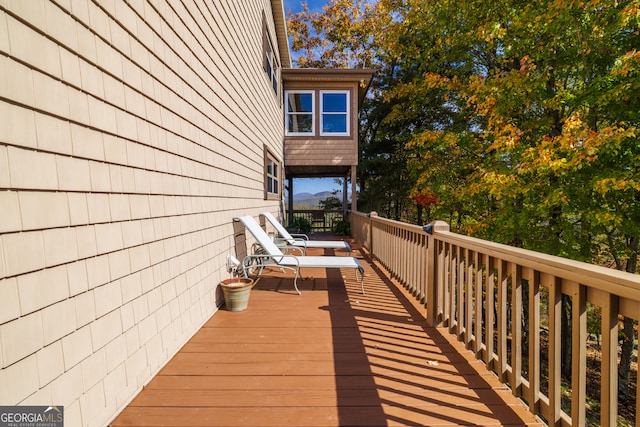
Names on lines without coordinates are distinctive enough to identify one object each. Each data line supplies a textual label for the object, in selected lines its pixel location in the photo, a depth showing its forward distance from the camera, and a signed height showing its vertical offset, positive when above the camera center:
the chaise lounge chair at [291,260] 4.50 -0.97
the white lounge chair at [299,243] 6.22 -0.97
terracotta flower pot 3.64 -1.09
